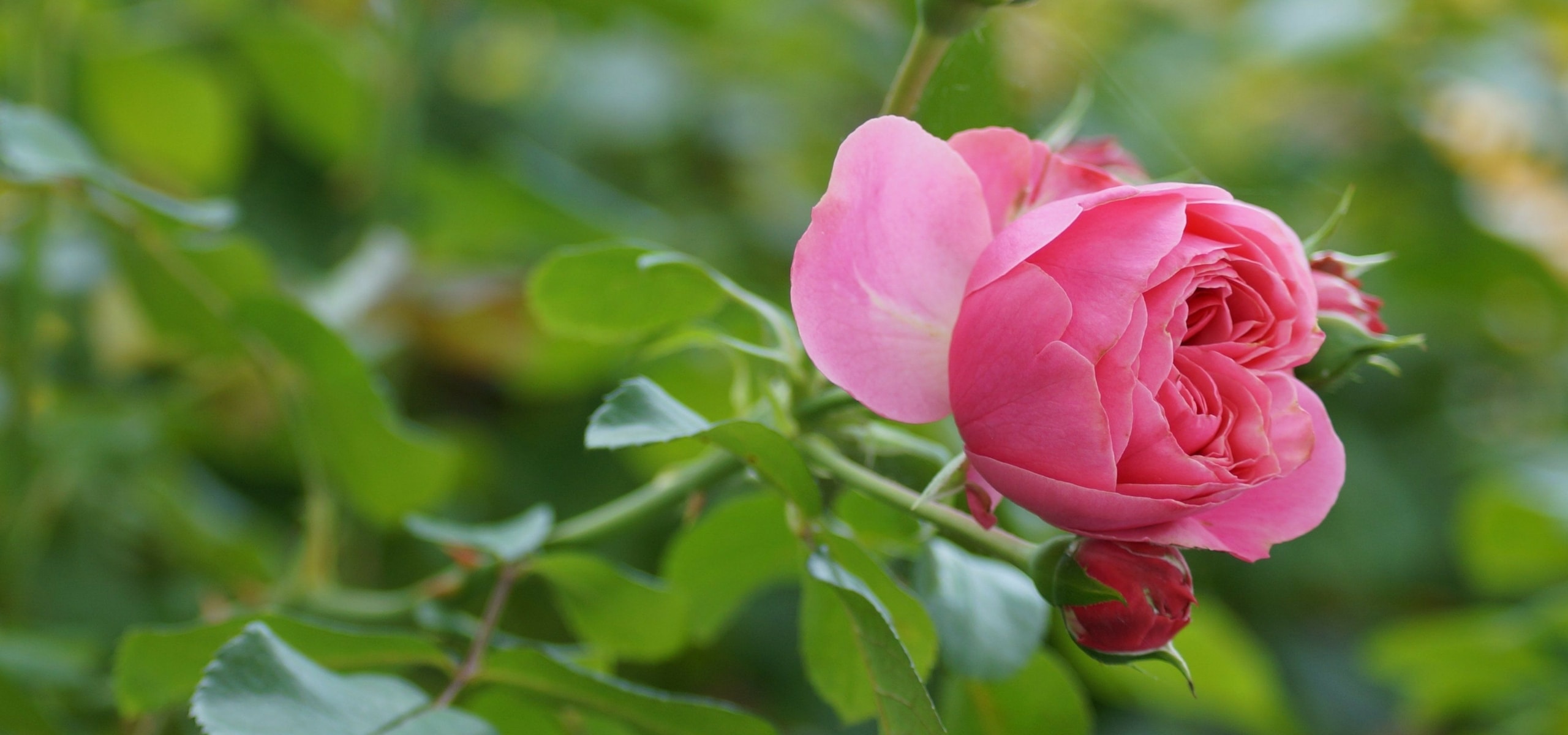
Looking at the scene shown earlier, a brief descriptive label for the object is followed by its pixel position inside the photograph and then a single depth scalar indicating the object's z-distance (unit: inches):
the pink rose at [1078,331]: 36.4
